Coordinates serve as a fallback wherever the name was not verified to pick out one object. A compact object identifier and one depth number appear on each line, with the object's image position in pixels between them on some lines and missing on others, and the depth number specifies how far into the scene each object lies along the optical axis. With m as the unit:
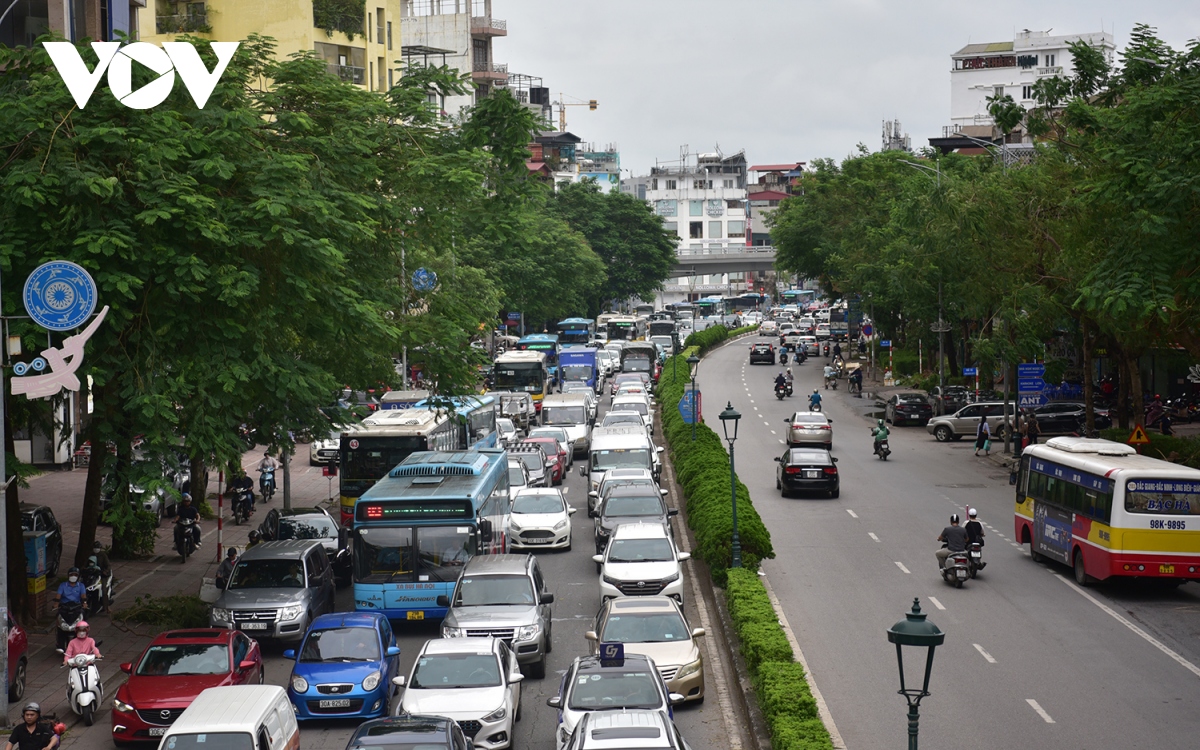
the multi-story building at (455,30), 115.12
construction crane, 181.38
